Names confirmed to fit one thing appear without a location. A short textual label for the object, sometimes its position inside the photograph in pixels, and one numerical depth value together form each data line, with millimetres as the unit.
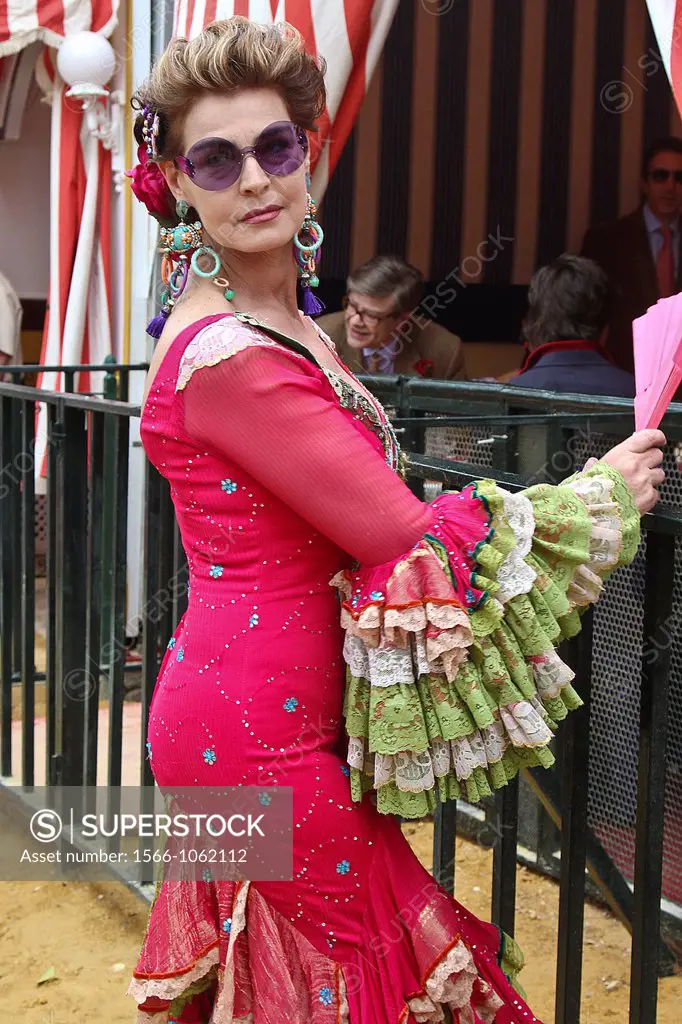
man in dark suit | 5945
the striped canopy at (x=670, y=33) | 2771
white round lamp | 5414
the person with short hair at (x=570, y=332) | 3891
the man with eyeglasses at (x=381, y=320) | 4676
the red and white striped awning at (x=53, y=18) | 5492
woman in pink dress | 1500
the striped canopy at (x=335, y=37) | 4066
